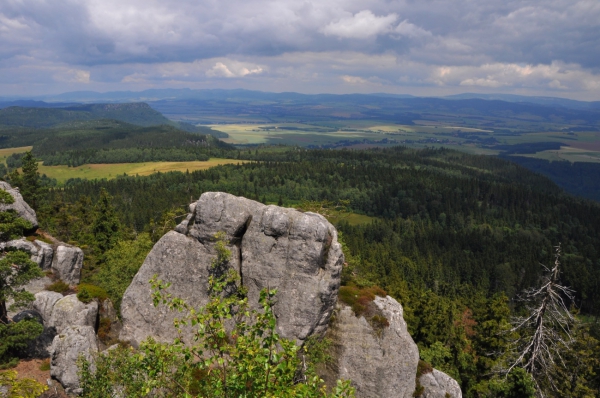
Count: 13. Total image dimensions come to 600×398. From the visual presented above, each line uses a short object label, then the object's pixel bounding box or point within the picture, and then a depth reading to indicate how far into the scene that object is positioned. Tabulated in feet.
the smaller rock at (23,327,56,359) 117.60
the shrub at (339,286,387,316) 124.98
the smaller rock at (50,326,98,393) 100.37
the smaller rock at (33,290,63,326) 121.39
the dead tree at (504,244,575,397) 106.93
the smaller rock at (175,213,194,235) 123.85
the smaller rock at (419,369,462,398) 120.98
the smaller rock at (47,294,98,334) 114.73
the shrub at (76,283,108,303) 123.44
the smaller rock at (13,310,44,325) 120.41
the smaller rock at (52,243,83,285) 166.30
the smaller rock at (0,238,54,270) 159.02
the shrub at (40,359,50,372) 111.88
